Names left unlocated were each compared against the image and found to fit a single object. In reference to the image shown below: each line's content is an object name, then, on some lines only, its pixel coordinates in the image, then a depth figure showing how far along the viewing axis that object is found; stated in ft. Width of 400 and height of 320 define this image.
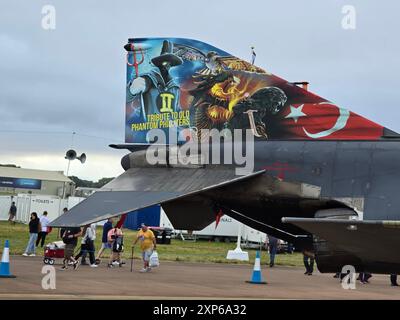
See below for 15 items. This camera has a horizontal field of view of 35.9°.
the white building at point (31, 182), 282.05
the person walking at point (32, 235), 70.69
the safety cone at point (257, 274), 52.49
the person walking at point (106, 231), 65.60
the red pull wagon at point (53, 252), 59.00
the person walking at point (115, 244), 61.72
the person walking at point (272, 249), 74.95
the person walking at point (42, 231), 80.74
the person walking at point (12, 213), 139.35
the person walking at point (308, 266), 64.28
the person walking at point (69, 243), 57.00
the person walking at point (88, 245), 61.31
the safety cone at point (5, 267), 45.57
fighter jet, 31.24
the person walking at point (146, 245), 58.65
